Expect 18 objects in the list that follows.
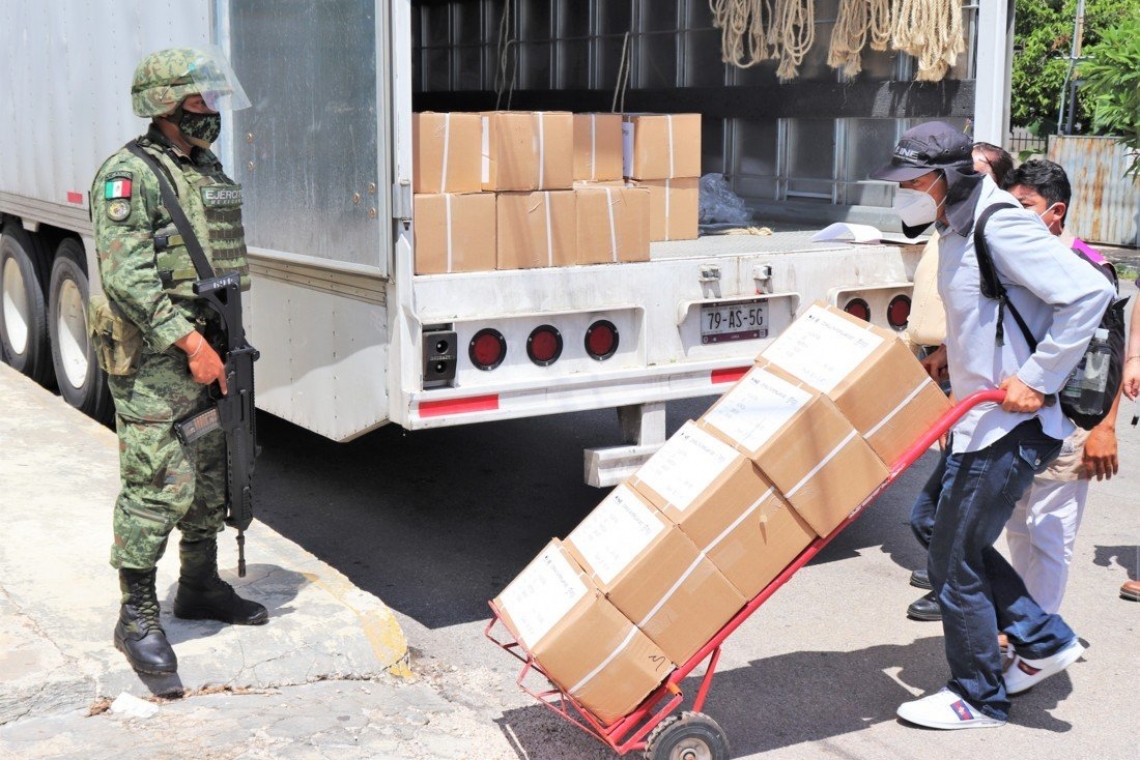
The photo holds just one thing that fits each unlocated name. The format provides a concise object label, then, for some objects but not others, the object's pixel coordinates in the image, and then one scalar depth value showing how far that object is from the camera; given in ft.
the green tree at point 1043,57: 78.95
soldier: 13.30
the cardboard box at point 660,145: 19.92
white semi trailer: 15.72
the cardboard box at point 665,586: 12.25
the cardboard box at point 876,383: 12.53
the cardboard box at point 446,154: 15.99
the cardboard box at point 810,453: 12.38
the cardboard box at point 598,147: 19.02
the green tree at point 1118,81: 54.65
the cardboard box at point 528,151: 16.62
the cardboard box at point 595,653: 12.13
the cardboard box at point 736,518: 12.34
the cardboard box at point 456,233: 15.74
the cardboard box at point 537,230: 16.55
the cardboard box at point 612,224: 17.07
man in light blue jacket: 12.80
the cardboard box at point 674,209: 20.40
